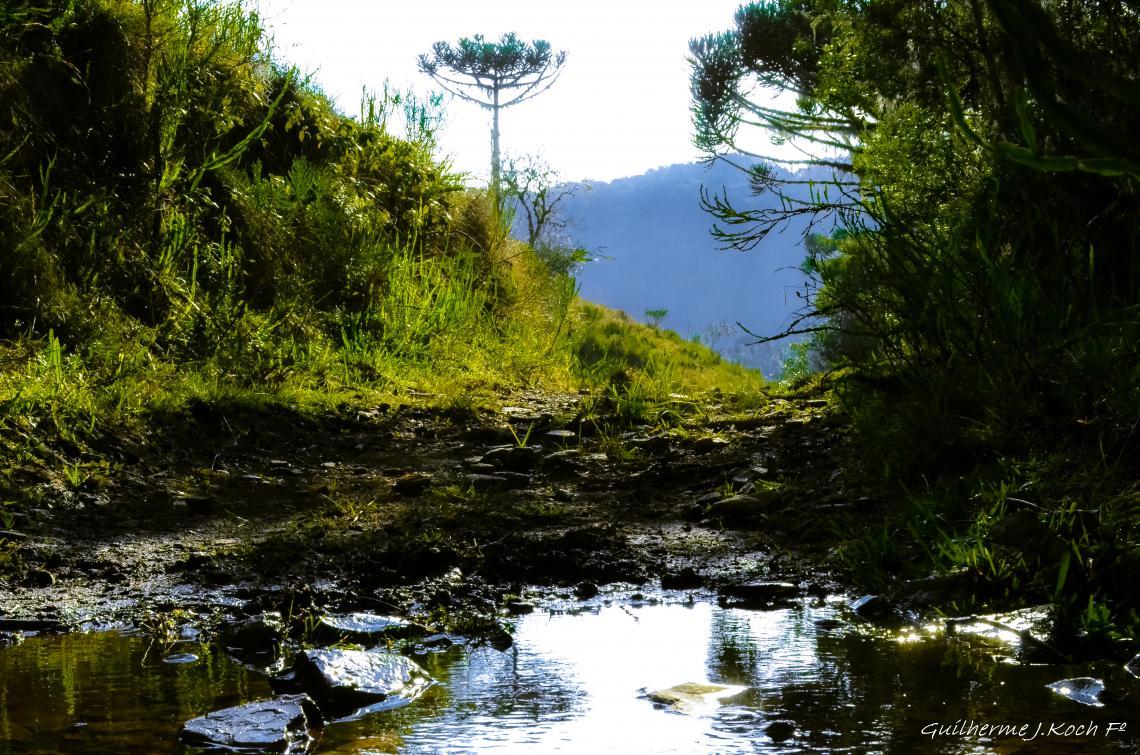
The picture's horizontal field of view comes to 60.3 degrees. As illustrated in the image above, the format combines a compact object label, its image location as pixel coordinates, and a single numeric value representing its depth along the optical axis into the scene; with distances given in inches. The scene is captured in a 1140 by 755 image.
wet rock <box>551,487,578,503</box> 156.2
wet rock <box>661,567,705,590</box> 116.0
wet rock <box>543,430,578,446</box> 202.2
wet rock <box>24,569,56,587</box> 110.9
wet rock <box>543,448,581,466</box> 178.7
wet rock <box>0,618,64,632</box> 95.9
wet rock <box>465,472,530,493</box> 161.9
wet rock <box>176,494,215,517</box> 147.6
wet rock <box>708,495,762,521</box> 144.0
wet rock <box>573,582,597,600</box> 112.6
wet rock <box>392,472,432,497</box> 159.2
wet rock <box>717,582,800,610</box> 108.0
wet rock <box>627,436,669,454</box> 191.5
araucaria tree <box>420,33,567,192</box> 1728.6
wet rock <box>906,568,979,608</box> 101.0
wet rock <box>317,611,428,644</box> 93.5
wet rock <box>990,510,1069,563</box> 100.7
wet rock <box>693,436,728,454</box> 187.0
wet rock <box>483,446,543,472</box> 179.9
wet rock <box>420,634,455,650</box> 92.1
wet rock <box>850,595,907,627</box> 97.9
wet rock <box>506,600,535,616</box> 105.6
